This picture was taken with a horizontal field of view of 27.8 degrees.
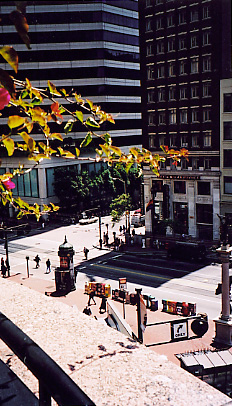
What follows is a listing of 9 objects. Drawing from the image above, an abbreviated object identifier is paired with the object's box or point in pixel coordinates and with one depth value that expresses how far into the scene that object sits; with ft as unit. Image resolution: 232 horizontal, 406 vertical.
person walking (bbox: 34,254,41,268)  174.98
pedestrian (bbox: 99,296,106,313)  125.51
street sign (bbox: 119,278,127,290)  135.33
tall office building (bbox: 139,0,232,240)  190.70
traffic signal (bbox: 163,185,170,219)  215.31
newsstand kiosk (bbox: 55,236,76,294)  144.87
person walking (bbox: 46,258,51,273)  168.06
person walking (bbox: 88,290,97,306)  134.04
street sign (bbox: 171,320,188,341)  88.26
